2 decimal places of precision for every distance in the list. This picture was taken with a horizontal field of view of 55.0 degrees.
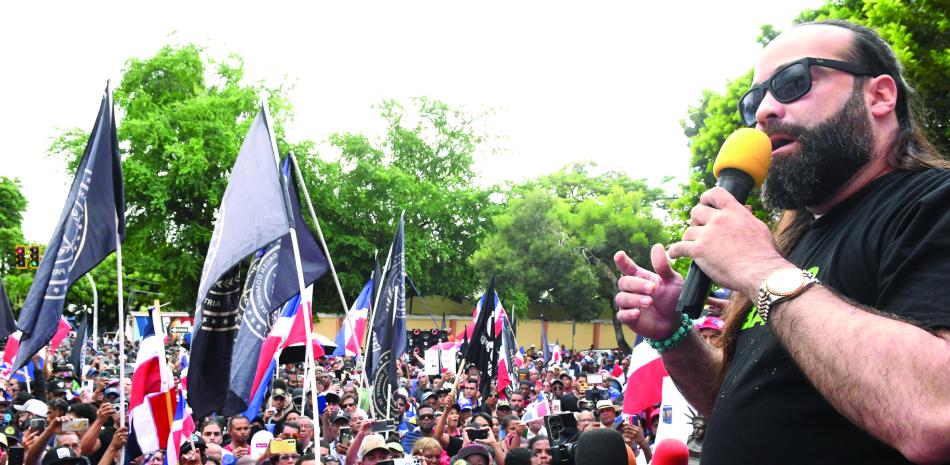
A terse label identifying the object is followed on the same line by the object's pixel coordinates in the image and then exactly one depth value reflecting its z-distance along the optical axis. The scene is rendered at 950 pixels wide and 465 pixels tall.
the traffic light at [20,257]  34.31
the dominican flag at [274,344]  11.69
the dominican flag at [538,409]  13.16
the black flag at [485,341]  15.39
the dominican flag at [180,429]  8.55
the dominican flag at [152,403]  8.99
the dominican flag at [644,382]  9.40
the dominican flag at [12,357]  16.92
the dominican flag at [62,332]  21.78
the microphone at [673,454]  2.79
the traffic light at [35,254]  34.98
